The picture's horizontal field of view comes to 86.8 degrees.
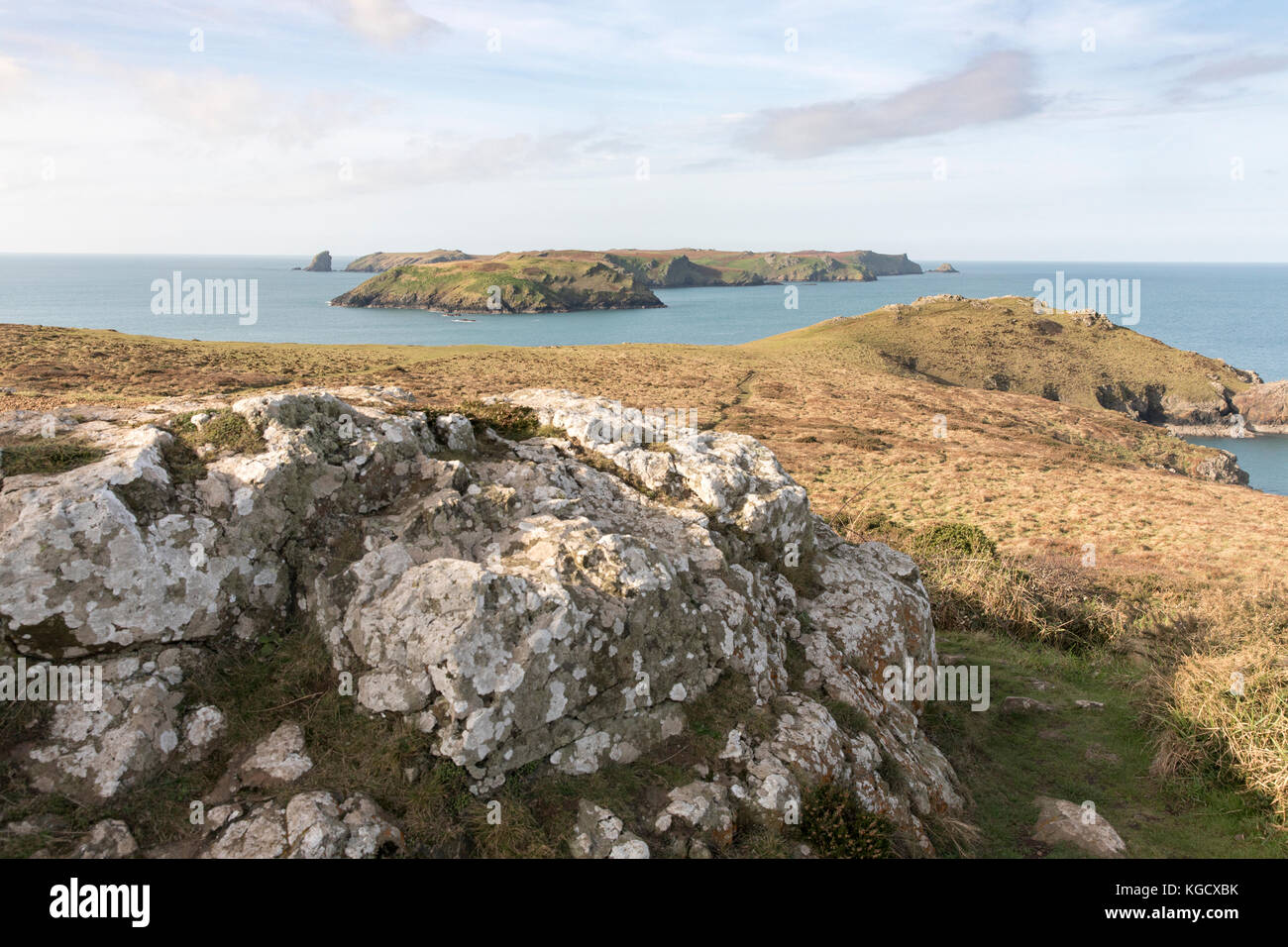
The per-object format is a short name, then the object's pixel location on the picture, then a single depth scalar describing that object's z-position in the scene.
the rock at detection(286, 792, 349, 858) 5.97
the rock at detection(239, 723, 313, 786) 6.65
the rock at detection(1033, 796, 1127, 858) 9.25
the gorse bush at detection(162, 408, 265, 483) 8.34
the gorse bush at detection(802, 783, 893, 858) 7.36
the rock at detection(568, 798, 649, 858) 6.62
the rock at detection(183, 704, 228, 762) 6.81
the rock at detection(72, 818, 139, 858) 5.83
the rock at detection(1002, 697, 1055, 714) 13.30
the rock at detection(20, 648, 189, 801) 6.23
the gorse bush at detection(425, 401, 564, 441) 12.00
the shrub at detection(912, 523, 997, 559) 21.81
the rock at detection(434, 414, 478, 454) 10.71
